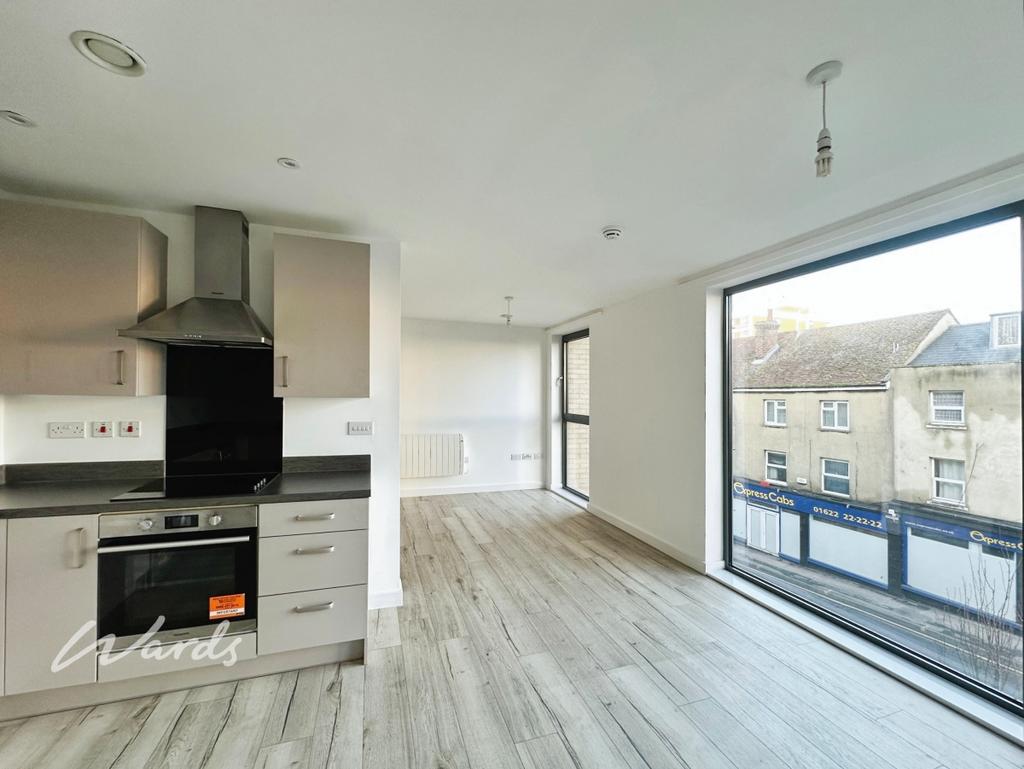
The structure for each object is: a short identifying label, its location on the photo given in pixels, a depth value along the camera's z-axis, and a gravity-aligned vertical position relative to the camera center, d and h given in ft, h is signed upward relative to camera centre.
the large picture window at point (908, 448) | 6.19 -1.02
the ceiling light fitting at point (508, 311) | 14.57 +3.23
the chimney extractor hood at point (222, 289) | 6.92 +1.88
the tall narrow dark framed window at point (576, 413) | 19.13 -1.12
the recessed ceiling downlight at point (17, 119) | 4.95 +3.35
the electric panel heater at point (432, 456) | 18.37 -3.07
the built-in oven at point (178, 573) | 6.06 -2.88
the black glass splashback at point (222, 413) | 7.91 -0.50
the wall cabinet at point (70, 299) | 6.41 +1.45
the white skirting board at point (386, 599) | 9.04 -4.73
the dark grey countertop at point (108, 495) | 5.86 -1.73
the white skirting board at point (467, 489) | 18.76 -4.82
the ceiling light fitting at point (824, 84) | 4.06 +3.23
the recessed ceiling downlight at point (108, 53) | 3.87 +3.34
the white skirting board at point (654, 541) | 11.16 -4.78
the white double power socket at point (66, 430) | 7.31 -0.77
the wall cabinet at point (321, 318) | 7.55 +1.36
